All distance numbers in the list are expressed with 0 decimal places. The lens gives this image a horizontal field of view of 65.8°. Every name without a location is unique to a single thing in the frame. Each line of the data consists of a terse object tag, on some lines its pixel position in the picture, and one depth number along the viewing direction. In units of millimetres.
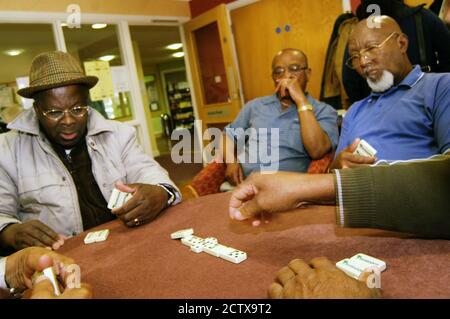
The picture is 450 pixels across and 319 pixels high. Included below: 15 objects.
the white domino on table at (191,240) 1135
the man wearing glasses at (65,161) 1713
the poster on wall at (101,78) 4703
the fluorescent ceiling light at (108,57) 5430
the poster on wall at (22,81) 4234
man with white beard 1617
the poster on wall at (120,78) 4941
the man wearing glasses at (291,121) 2375
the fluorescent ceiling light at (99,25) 4815
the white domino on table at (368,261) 812
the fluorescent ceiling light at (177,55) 13217
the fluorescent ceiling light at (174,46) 10898
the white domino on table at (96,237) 1362
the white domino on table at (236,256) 969
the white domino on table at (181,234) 1226
